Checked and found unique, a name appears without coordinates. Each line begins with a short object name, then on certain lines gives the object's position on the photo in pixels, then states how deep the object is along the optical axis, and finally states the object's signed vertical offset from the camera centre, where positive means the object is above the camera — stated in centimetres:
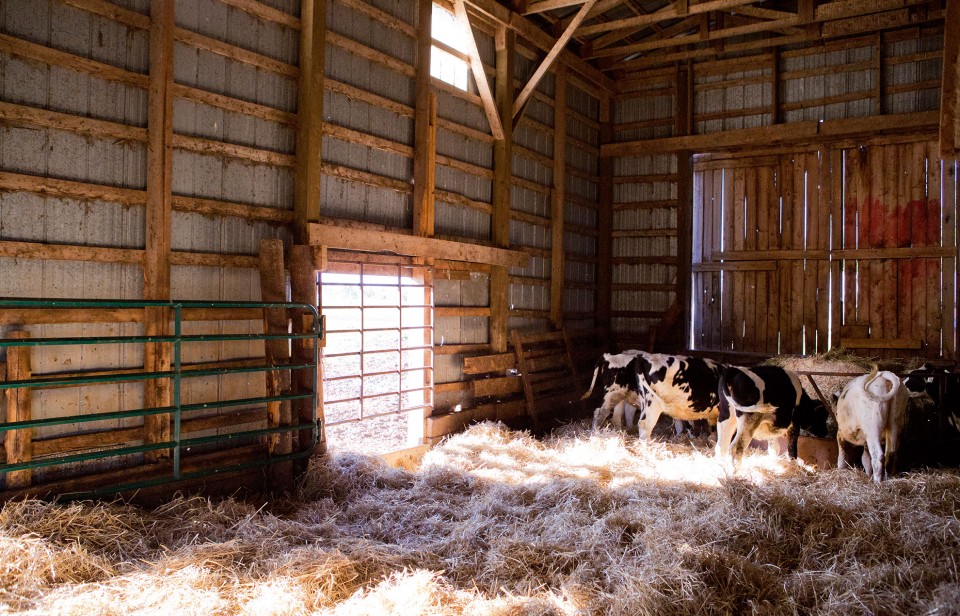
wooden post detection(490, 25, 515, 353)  987 +174
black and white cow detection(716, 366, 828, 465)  723 -106
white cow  643 -100
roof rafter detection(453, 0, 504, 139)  887 +319
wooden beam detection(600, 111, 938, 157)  1068 +303
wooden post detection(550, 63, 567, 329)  1145 +174
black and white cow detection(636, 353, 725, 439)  858 -97
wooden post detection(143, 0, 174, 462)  565 +79
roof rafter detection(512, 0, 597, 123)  939 +356
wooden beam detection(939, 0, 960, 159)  459 +165
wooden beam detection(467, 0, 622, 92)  941 +424
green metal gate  461 -59
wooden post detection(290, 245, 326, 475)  651 -34
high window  901 +346
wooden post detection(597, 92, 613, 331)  1305 +159
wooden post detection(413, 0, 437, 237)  839 +214
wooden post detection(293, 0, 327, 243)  676 +188
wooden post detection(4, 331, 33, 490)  482 -77
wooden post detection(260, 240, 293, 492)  627 -33
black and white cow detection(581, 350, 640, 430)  935 -101
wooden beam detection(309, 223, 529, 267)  682 +74
